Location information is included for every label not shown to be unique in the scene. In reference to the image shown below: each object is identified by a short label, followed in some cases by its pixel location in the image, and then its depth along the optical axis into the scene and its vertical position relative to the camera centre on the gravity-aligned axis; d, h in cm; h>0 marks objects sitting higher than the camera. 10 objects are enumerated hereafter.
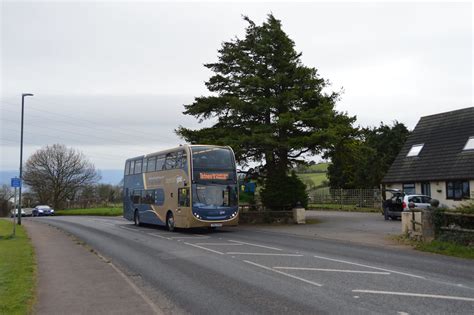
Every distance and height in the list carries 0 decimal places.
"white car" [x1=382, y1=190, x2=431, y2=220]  2904 -52
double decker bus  2327 +42
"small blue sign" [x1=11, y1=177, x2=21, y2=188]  2639 +82
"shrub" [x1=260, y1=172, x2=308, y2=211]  2908 +19
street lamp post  3550 +571
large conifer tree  2805 +535
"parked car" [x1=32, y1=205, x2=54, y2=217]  6159 -176
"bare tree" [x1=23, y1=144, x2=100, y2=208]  7300 +335
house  3200 +243
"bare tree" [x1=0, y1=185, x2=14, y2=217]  7412 -27
